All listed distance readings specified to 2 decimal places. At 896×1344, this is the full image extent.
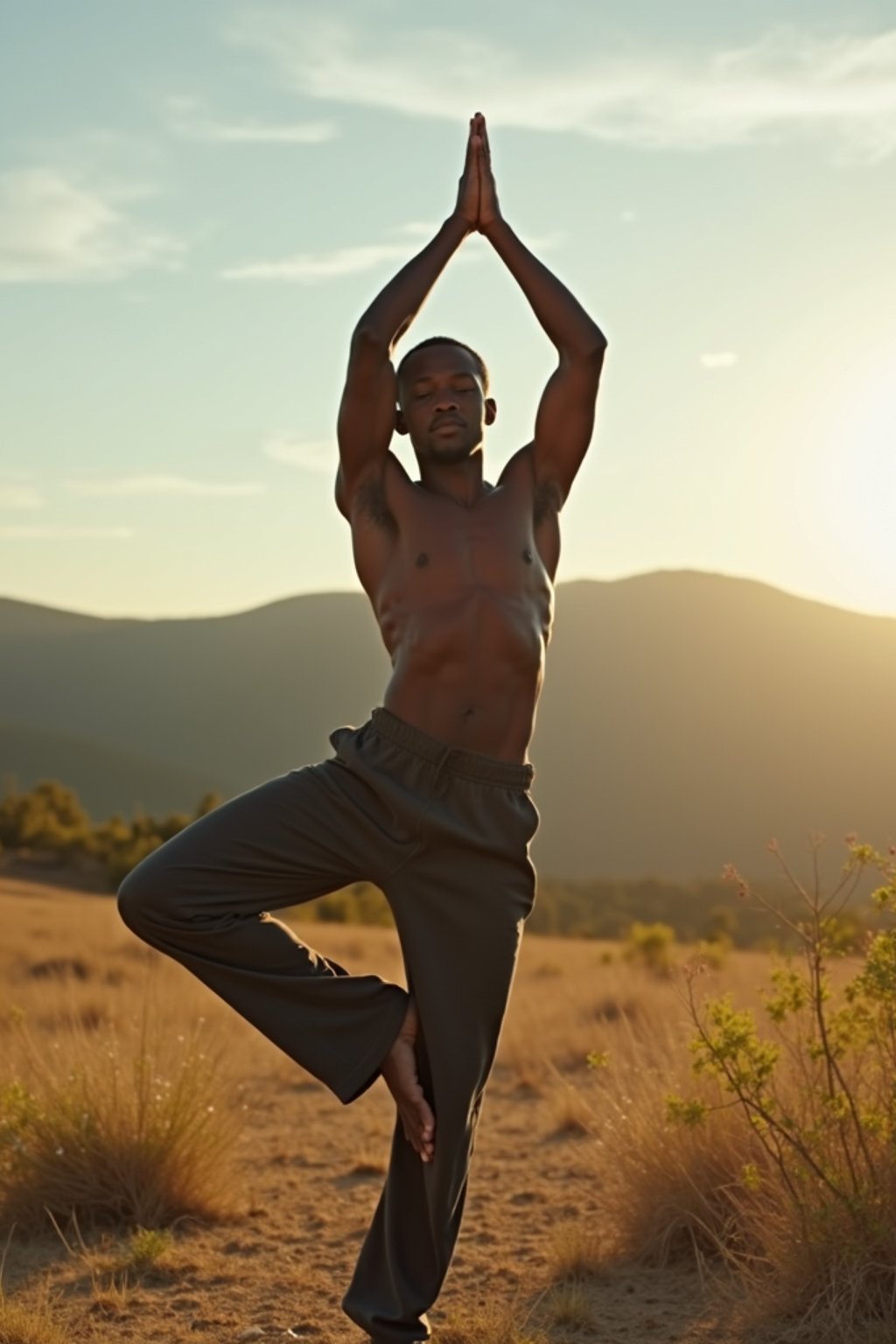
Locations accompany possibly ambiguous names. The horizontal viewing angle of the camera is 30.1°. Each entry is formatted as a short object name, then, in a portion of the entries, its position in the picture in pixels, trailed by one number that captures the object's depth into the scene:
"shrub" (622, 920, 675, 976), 21.77
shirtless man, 4.89
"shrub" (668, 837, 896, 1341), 5.26
